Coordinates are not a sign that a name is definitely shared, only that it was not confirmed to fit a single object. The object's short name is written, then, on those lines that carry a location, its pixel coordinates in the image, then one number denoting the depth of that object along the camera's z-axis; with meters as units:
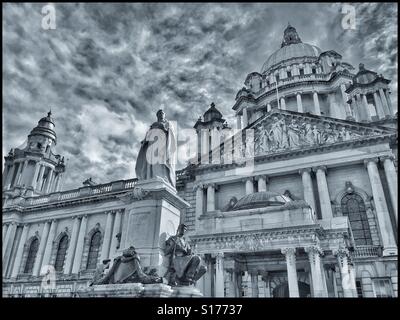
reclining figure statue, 7.26
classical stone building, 18.47
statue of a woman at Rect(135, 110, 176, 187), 9.26
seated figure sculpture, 7.77
